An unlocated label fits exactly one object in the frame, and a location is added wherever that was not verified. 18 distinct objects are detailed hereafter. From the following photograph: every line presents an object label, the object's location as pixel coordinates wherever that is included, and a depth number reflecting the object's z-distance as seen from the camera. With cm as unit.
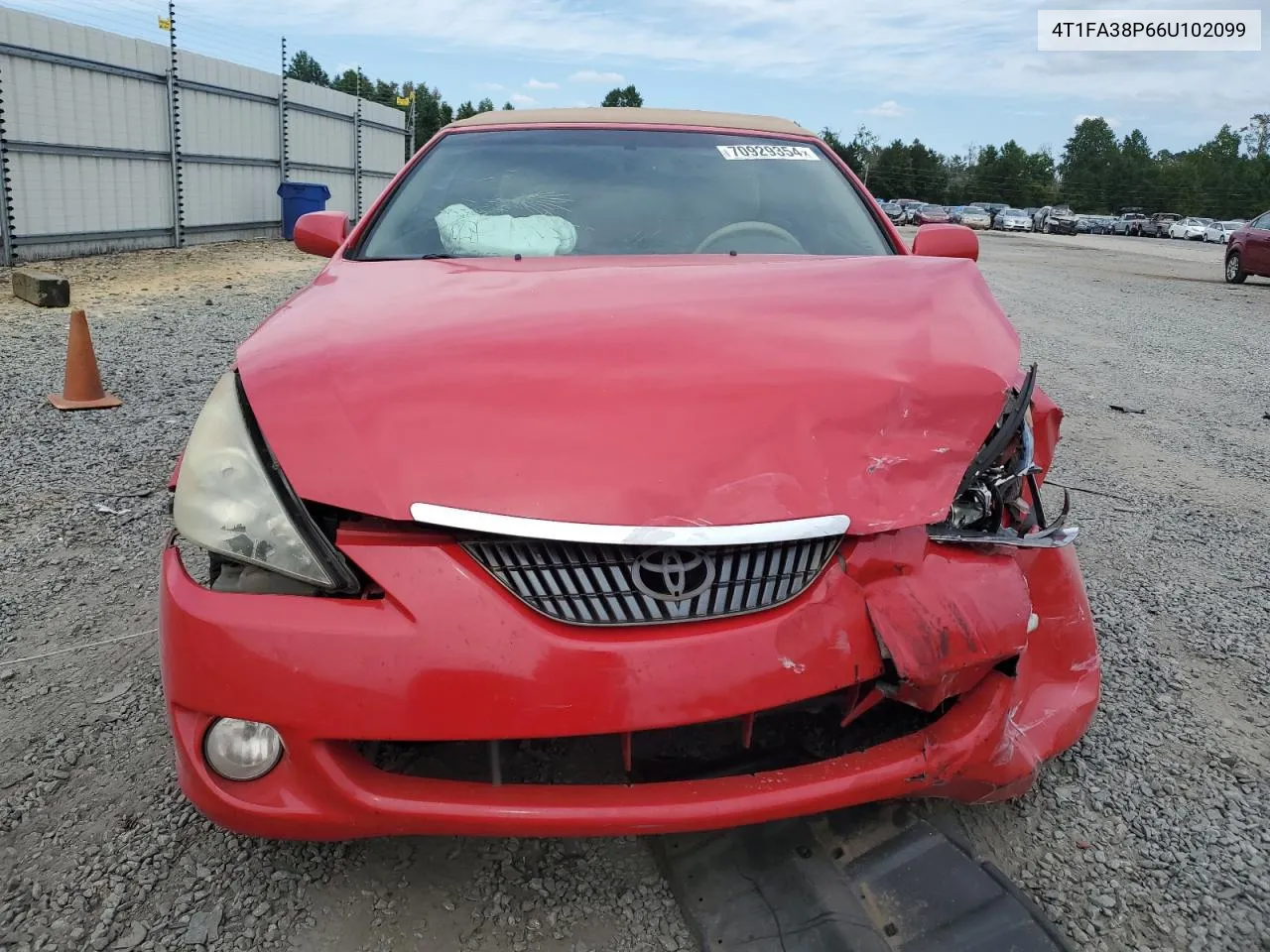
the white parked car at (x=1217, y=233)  5012
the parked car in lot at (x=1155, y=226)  5827
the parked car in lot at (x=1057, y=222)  5053
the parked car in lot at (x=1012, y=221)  5053
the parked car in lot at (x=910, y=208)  4954
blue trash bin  1664
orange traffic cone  520
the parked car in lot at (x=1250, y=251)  1678
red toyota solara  142
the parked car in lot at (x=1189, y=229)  5219
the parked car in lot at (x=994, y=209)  5378
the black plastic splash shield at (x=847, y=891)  161
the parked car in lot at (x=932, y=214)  4294
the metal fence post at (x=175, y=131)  1369
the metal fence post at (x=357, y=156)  2066
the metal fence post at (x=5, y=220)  1042
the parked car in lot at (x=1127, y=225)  6028
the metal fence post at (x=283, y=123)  1717
